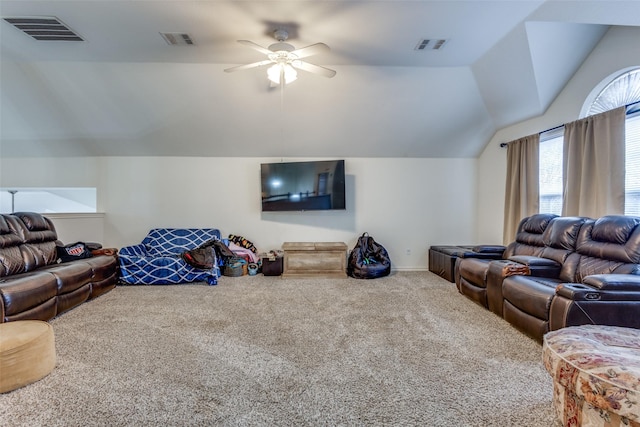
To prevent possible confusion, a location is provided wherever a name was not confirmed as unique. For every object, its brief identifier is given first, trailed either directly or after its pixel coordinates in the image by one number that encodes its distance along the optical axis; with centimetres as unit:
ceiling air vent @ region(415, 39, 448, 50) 325
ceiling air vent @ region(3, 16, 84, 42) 291
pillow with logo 381
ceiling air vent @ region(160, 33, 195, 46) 317
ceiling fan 275
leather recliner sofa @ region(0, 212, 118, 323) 265
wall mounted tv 504
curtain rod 291
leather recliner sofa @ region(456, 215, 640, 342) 218
